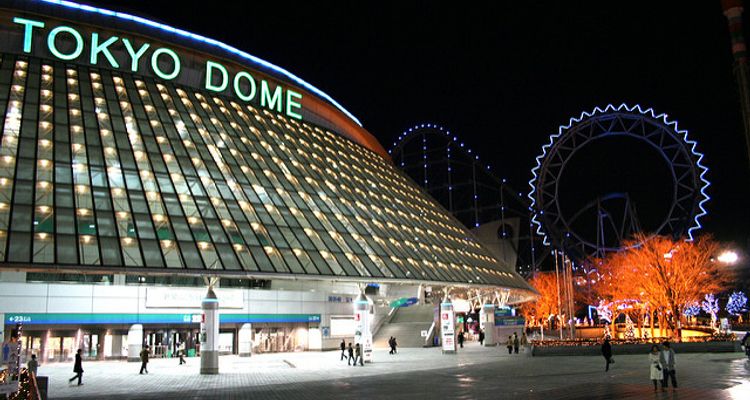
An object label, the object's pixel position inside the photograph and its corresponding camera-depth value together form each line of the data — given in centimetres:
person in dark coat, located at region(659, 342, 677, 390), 2240
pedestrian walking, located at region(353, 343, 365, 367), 3425
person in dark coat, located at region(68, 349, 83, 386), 2564
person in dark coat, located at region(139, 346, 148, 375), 2983
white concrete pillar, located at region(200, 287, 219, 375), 2984
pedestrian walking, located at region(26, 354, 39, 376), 2506
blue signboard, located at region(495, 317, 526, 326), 5800
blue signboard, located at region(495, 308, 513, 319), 5809
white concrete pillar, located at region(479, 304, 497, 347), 5738
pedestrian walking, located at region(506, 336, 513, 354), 4591
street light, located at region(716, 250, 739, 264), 5256
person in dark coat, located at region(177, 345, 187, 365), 3505
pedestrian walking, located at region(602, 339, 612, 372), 2948
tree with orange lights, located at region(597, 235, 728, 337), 5462
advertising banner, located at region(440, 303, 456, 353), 4422
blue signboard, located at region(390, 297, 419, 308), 5559
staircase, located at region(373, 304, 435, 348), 5437
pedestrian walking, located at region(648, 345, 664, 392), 2200
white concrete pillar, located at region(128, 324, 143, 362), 3792
